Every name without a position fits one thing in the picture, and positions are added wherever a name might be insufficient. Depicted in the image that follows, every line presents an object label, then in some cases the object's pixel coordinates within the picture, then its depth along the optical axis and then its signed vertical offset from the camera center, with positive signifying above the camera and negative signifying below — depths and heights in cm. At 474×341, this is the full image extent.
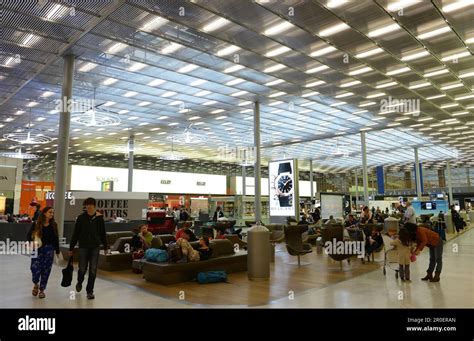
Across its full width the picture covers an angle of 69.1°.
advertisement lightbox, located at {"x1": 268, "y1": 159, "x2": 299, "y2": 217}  1501 +66
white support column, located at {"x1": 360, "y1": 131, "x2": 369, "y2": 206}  2412 +264
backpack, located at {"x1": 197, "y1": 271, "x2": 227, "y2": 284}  708 -153
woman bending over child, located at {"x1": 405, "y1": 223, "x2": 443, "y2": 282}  649 -80
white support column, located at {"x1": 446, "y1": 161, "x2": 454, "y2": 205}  4007 +240
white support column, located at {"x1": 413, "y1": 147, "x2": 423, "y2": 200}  3144 +290
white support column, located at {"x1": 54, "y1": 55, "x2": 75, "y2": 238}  1145 +154
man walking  566 -57
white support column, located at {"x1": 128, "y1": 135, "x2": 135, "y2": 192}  2686 +376
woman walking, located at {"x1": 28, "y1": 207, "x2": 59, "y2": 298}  573 -68
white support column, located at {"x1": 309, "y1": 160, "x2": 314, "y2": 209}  4274 +330
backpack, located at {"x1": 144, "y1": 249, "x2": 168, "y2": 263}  731 -112
